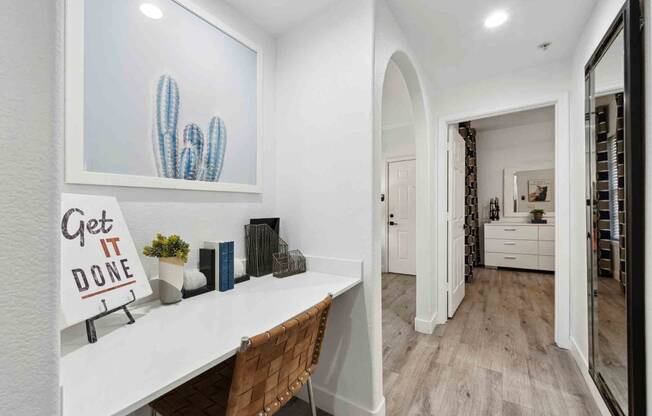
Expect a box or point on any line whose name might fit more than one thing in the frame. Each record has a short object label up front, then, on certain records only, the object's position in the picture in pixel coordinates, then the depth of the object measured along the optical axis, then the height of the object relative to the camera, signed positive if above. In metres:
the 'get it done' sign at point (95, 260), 0.85 -0.17
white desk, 0.63 -0.40
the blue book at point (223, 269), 1.36 -0.29
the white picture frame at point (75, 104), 1.01 +0.39
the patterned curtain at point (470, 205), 4.20 +0.07
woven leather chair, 0.81 -0.57
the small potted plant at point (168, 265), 1.17 -0.23
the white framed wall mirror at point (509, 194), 5.13 +0.28
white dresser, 4.63 -0.63
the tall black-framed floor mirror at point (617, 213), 1.13 -0.02
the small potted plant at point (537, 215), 4.88 -0.10
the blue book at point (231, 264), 1.39 -0.27
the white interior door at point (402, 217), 4.60 -0.13
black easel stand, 0.86 -0.36
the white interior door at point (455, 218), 2.76 -0.10
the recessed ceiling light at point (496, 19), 1.82 +1.26
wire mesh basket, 1.62 -0.32
